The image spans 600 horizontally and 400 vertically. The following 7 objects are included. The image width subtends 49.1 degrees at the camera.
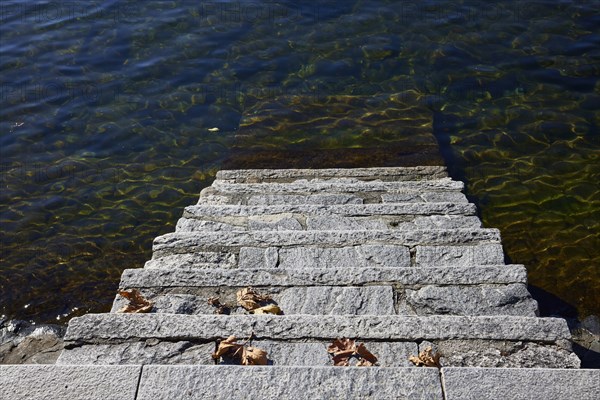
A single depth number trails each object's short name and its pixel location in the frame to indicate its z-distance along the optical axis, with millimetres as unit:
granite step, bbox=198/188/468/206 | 6277
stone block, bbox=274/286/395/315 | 4121
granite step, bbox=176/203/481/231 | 5523
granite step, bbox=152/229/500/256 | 4945
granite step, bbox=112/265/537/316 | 4129
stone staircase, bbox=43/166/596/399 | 3211
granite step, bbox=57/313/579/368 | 3594
